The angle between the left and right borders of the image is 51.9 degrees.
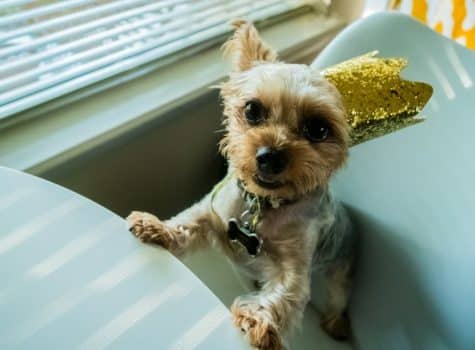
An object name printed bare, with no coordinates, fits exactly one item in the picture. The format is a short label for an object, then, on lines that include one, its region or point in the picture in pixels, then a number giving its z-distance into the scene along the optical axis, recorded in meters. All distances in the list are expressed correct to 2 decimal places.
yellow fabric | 1.31
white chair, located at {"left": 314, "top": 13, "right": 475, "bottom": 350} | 0.89
